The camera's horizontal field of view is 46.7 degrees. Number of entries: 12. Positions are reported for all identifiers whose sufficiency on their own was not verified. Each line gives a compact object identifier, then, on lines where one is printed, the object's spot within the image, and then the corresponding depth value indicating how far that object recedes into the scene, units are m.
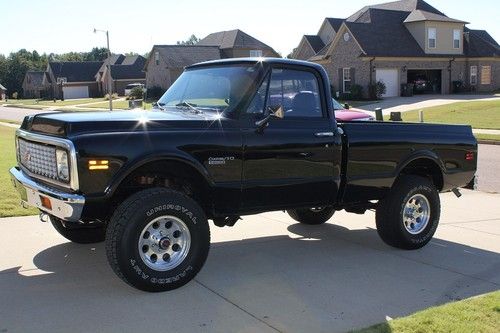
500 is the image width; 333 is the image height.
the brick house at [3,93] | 107.62
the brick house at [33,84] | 106.76
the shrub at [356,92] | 41.25
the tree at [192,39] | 187.35
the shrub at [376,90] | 41.00
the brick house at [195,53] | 58.88
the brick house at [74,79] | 94.38
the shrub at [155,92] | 58.59
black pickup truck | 4.75
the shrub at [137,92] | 55.84
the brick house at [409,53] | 41.97
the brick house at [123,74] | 84.69
